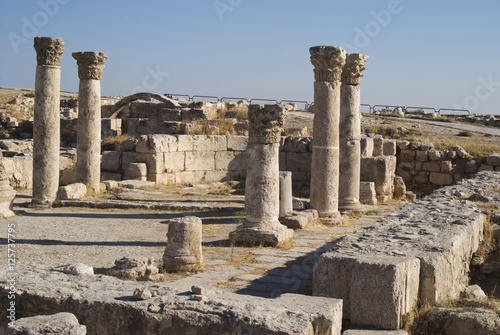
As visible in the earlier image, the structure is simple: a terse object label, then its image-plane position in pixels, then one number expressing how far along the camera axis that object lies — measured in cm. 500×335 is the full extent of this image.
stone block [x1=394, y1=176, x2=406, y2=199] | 1897
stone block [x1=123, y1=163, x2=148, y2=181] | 1870
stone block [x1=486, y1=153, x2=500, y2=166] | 1989
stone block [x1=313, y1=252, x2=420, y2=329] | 618
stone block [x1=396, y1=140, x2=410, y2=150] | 2102
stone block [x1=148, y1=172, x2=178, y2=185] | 1905
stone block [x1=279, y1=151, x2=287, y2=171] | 2009
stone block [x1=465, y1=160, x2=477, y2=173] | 2027
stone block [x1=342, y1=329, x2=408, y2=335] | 596
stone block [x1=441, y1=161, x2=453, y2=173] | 2045
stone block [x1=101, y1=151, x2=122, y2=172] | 1966
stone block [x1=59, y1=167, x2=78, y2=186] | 1781
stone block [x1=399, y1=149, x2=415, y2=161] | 2092
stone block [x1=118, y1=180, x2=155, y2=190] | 1773
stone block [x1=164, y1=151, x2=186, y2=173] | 1956
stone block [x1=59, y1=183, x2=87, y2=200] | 1530
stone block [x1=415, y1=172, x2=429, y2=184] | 2080
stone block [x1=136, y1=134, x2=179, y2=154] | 1898
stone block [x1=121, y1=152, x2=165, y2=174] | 1898
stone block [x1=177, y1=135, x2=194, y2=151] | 2009
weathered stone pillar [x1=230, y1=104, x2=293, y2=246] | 1138
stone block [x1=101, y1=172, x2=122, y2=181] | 1936
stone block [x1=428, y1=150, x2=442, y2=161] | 2053
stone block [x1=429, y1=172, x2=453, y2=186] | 2047
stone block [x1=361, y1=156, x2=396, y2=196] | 1811
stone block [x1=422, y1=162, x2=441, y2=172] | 2062
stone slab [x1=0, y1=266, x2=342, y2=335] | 558
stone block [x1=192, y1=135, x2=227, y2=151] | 2059
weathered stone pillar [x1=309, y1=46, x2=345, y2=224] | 1343
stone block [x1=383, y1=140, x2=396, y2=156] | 2036
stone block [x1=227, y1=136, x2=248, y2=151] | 2102
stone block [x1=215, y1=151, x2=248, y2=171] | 2089
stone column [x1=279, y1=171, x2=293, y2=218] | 1401
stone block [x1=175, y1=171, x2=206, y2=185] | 1998
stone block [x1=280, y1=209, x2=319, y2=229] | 1277
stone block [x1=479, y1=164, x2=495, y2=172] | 1989
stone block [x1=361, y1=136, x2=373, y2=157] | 1877
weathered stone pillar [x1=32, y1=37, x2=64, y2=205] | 1453
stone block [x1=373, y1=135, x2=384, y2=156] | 1984
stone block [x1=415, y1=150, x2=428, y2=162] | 2064
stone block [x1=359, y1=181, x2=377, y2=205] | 1734
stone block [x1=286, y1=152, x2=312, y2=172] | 1977
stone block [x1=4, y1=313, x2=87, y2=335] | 477
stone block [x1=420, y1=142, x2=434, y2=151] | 2069
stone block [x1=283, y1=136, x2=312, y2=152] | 1983
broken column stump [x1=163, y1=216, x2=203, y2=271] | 913
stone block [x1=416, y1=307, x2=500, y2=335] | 616
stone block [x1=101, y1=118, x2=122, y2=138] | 2486
